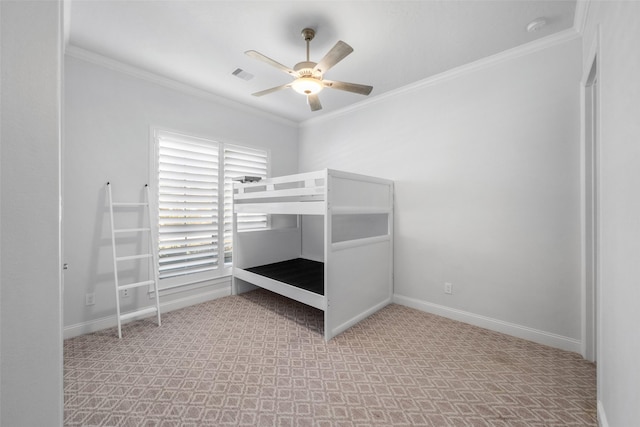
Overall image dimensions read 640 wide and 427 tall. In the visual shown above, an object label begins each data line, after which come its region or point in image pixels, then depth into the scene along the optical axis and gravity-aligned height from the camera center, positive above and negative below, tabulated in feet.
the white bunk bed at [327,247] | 8.33 -1.43
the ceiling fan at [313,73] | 6.04 +3.61
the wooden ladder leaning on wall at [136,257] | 8.49 -1.49
